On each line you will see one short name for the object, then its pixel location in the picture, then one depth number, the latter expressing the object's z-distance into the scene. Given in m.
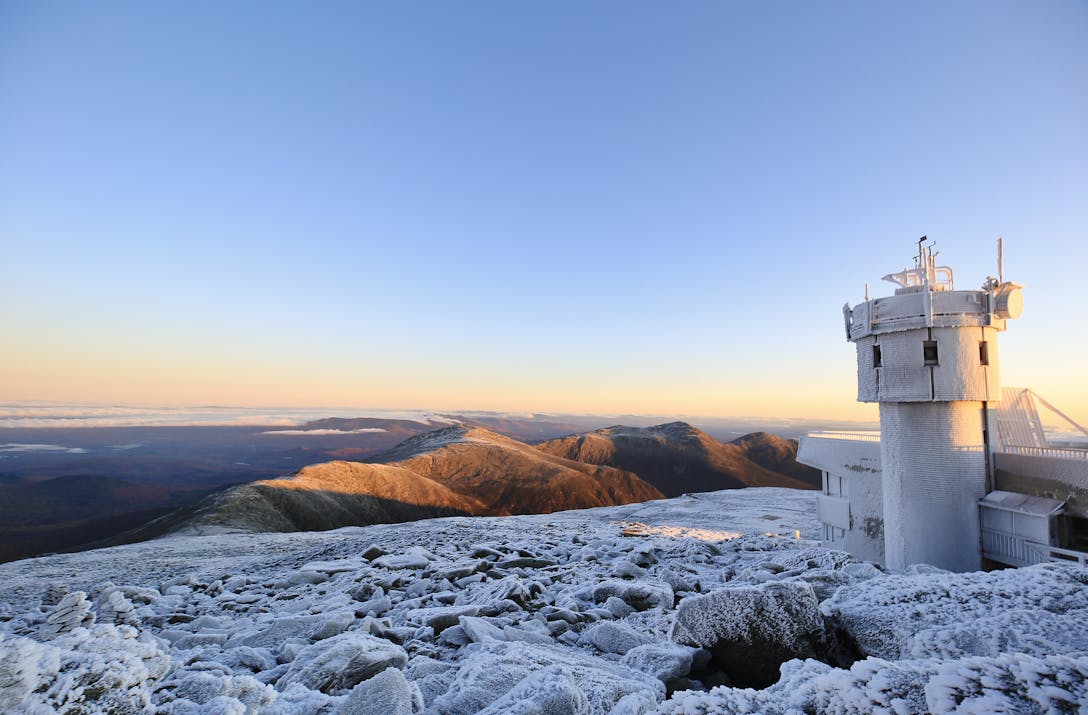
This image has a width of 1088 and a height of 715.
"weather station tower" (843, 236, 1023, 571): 13.49
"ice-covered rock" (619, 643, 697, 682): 4.81
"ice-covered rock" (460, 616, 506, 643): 5.80
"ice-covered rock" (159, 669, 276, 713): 3.84
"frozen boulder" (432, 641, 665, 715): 4.08
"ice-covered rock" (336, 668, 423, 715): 3.98
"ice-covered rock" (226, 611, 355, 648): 6.08
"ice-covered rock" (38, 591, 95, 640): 6.80
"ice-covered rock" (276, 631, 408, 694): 4.56
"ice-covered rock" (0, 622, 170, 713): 3.40
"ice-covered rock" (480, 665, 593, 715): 3.76
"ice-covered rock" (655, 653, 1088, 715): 2.62
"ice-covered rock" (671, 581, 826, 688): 5.01
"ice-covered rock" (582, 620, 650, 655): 5.70
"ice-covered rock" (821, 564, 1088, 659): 4.65
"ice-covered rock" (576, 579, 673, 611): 7.19
